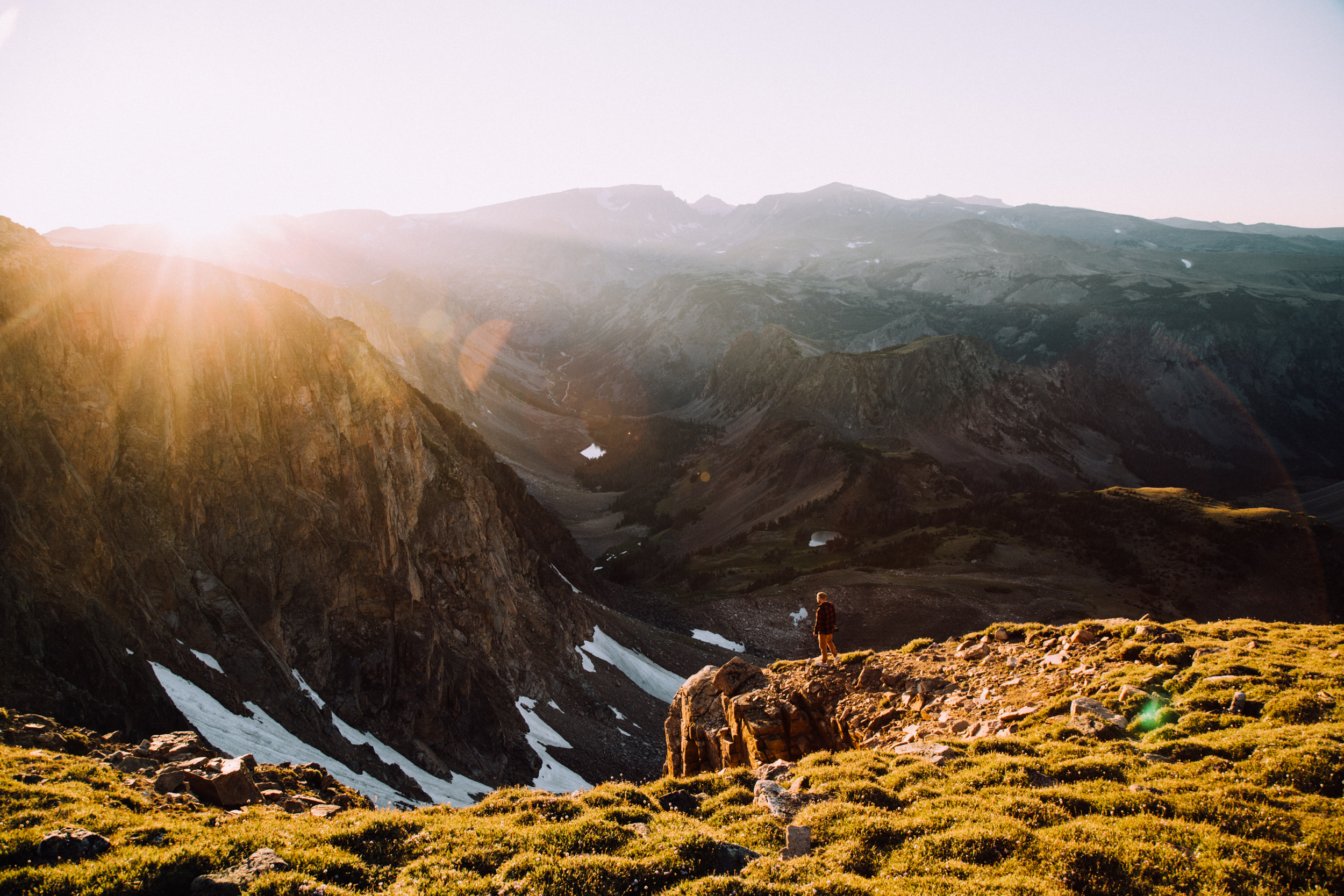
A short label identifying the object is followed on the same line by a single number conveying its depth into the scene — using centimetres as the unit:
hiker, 2000
